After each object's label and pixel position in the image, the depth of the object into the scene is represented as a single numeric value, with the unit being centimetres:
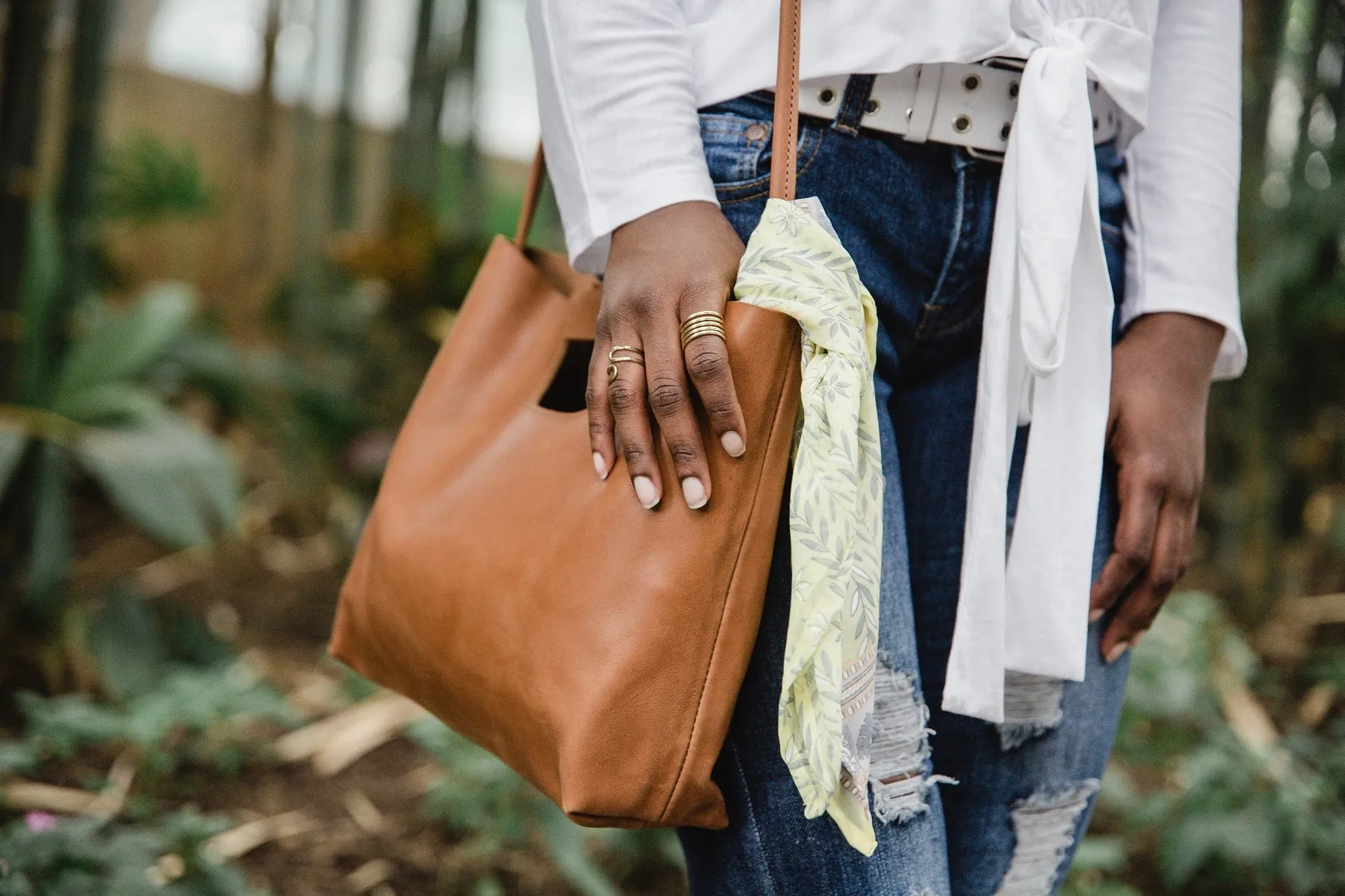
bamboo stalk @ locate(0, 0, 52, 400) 201
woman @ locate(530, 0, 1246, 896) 70
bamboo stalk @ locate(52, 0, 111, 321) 228
